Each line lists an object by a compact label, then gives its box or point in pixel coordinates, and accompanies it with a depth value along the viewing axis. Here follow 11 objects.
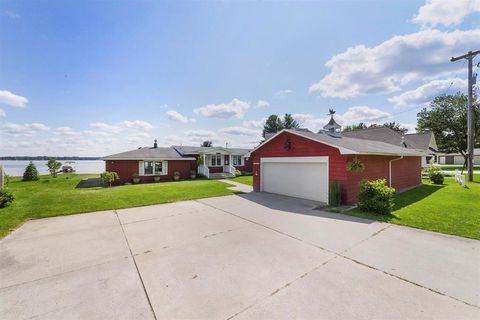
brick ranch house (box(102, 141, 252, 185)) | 18.25
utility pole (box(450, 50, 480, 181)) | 13.70
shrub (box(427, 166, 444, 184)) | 15.04
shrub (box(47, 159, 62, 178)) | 22.67
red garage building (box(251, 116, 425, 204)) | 9.05
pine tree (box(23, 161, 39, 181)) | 19.89
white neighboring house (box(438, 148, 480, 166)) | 40.94
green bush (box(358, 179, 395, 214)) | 7.46
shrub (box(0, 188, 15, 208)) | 8.52
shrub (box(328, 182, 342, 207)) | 8.87
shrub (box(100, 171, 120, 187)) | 16.08
